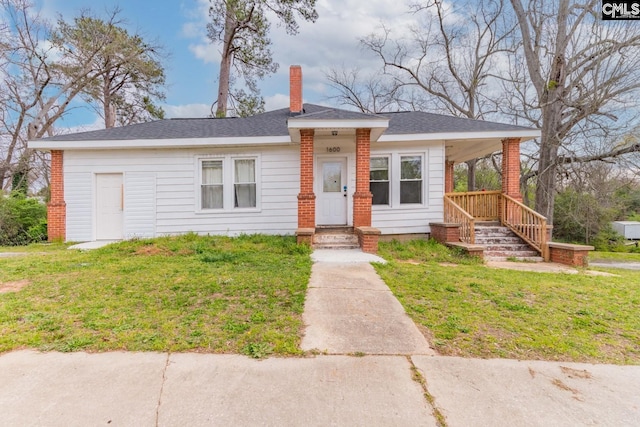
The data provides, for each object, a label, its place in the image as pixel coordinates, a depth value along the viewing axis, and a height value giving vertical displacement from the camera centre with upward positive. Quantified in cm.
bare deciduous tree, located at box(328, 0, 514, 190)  1658 +875
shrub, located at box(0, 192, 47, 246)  981 -50
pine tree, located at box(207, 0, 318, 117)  1552 +994
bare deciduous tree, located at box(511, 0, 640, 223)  1145 +511
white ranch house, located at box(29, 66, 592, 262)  873 +85
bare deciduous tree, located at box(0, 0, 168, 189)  1575 +749
